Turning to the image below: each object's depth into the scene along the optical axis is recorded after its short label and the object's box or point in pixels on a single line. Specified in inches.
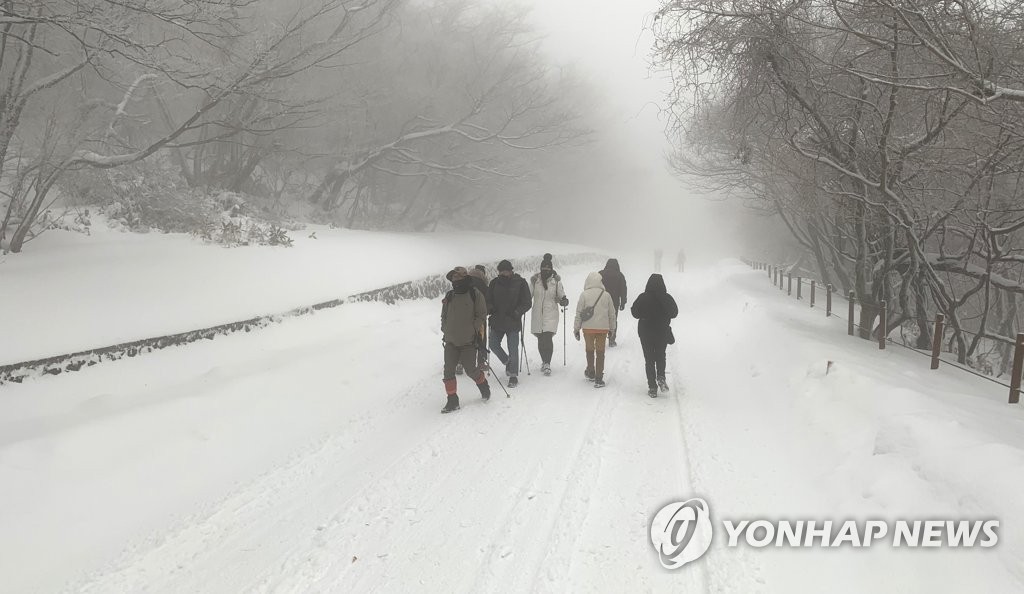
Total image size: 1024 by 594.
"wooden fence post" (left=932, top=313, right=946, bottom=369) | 309.6
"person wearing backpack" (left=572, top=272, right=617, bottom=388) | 306.7
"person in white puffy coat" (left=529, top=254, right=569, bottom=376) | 328.8
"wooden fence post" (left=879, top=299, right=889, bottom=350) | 367.9
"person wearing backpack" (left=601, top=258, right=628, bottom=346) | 437.4
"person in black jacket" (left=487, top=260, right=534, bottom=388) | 306.5
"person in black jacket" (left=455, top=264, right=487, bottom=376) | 309.9
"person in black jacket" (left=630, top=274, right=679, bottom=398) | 285.9
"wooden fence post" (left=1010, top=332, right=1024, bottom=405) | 229.8
